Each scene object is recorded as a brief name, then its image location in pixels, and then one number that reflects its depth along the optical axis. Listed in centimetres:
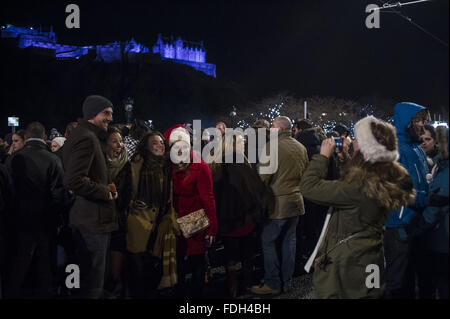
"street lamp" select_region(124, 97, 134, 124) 2205
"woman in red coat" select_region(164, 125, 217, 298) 500
